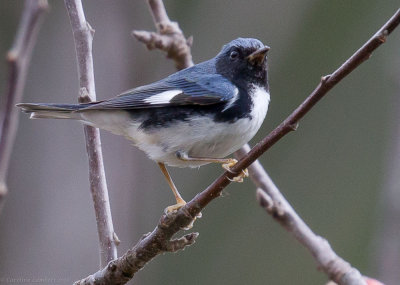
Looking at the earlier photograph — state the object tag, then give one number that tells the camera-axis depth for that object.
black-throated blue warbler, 6.59
